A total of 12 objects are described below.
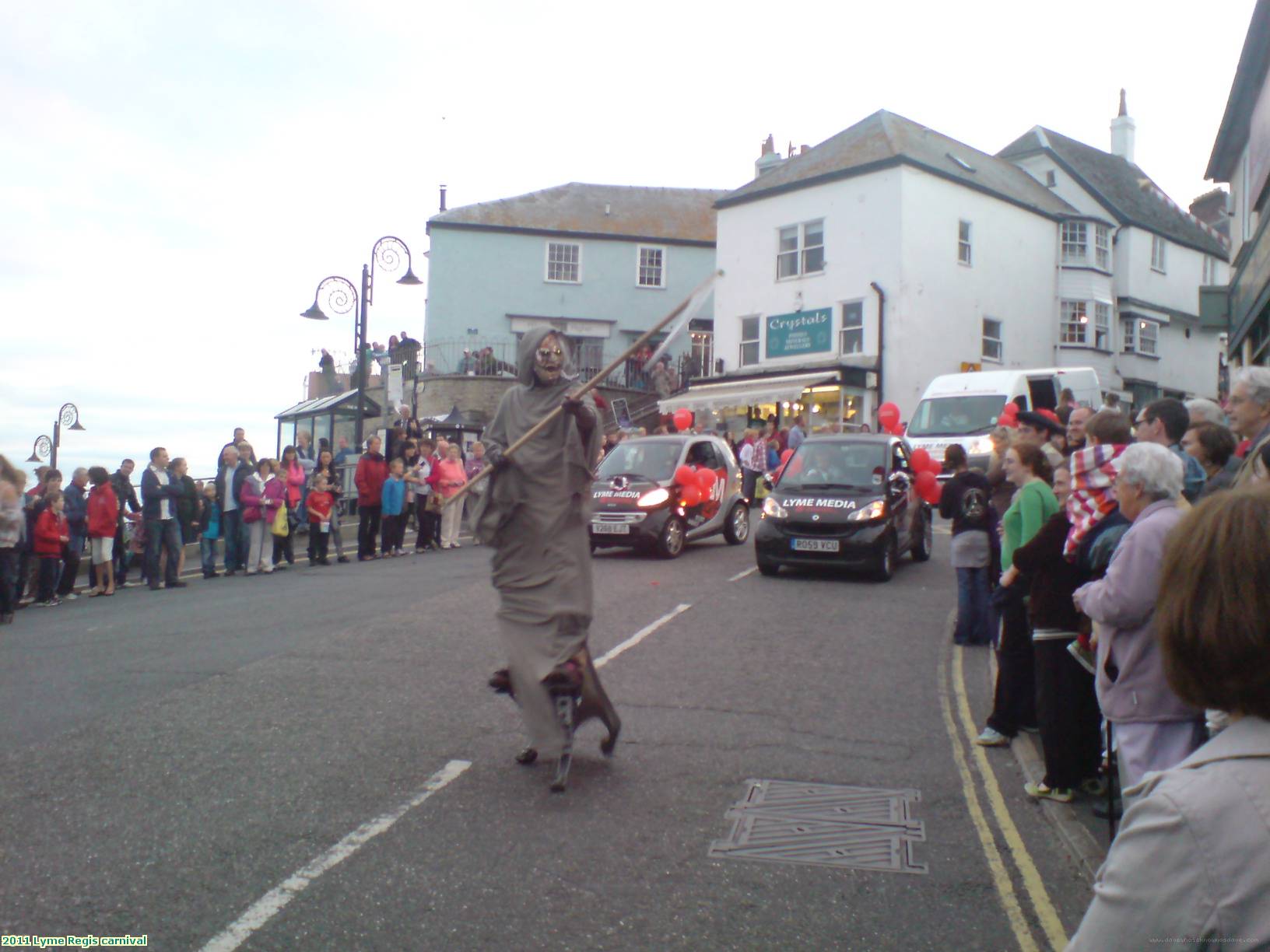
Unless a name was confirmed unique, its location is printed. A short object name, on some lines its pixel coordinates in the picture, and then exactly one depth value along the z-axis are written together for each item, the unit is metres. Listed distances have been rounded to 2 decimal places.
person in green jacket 6.61
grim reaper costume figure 6.04
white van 22.53
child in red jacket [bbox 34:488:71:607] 14.17
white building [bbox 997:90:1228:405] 40.12
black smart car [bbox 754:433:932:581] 13.74
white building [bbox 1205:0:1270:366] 16.39
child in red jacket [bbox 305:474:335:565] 17.45
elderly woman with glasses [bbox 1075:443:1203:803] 4.40
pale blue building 43.47
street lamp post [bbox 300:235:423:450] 21.83
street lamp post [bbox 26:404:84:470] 27.58
